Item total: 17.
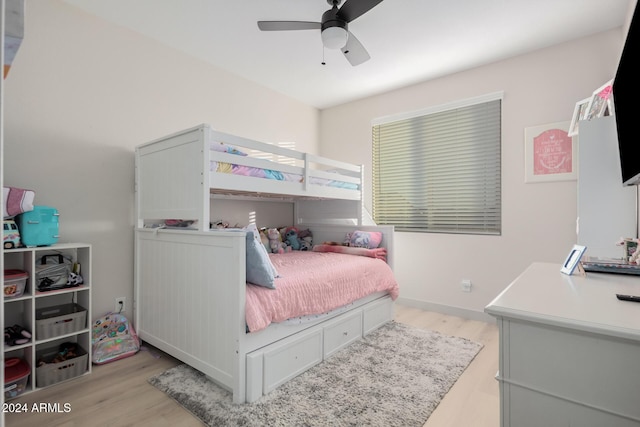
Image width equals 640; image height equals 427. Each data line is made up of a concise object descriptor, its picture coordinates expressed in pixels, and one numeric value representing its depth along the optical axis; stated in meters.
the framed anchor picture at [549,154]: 2.69
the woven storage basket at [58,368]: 1.90
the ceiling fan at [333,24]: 1.94
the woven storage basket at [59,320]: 1.92
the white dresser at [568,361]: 0.86
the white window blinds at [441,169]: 3.15
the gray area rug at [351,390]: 1.63
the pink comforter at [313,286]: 1.84
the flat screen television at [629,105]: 1.29
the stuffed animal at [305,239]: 3.72
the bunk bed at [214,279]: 1.79
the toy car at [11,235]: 1.81
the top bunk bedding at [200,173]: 2.00
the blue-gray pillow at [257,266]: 1.90
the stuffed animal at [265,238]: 3.39
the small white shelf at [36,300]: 1.87
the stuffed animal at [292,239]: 3.65
